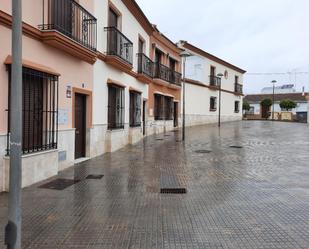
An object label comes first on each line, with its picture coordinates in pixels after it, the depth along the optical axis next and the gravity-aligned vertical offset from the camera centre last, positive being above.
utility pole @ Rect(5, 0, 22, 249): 2.26 -0.13
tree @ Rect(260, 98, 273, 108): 35.50 +2.61
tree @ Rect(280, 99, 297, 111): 35.40 +2.35
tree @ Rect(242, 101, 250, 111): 39.15 +2.18
